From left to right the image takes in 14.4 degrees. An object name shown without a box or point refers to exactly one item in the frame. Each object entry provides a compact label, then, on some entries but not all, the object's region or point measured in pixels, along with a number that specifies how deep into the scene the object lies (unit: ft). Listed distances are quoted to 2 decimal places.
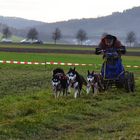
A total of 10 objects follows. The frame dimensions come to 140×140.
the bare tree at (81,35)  559.88
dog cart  74.23
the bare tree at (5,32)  610.65
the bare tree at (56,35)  517.14
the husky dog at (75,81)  65.41
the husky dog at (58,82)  63.36
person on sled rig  74.38
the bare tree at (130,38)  548.31
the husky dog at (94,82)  69.41
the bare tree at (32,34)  533.96
